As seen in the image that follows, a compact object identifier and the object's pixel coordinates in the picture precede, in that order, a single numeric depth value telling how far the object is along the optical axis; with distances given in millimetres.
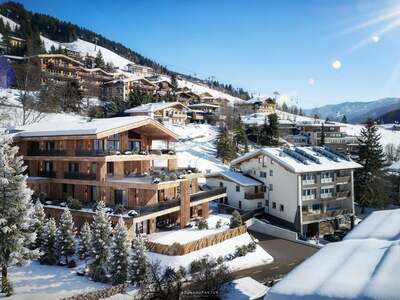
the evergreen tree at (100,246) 19859
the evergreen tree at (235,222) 29828
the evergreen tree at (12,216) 17578
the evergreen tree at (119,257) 19562
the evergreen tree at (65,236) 21828
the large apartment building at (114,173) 27406
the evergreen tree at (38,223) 22778
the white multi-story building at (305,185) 38344
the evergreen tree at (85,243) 21411
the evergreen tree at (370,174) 46188
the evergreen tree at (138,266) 19453
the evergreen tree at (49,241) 21938
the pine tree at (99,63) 111494
